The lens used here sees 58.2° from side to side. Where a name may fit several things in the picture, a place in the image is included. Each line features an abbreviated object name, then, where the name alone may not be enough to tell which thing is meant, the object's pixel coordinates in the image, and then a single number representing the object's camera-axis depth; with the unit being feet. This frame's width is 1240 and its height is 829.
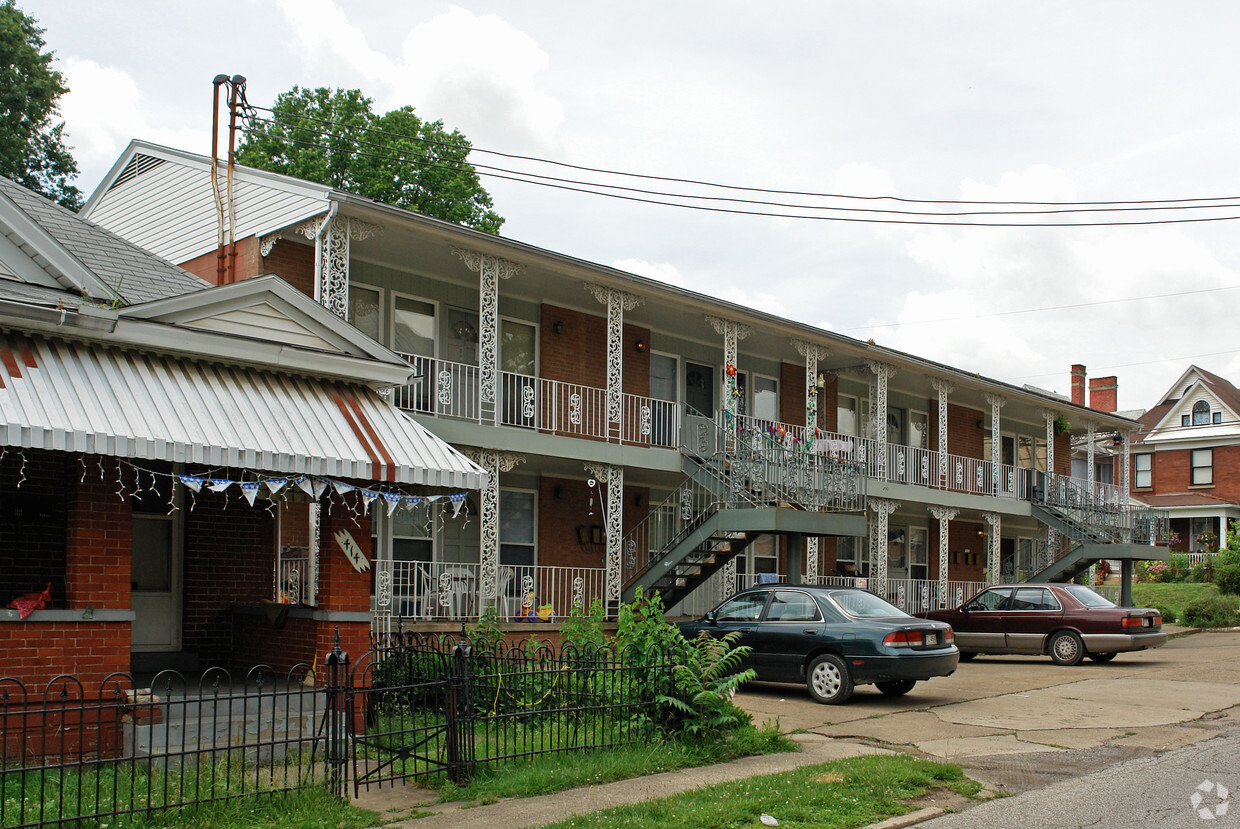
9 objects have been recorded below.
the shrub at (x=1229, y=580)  116.57
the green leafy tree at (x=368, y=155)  120.47
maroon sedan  63.87
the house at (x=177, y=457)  30.96
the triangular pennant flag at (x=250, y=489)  32.81
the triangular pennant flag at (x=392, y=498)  36.47
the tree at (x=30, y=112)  106.73
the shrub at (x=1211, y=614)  97.14
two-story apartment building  54.29
